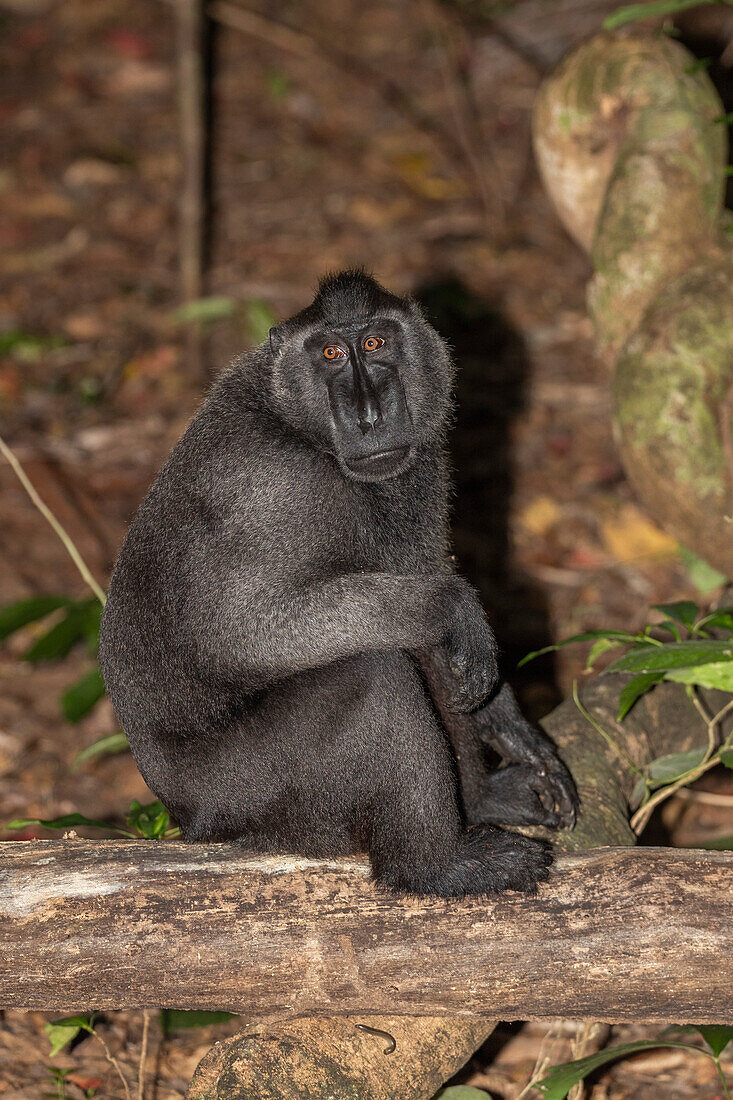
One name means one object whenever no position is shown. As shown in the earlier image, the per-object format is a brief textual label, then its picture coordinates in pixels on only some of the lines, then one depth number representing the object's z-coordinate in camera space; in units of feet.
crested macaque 26.30
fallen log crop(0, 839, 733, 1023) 23.99
